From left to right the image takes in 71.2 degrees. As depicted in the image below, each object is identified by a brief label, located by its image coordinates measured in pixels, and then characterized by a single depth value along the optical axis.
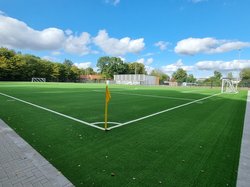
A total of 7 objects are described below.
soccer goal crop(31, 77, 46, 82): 54.01
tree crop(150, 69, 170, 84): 110.25
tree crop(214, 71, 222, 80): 93.90
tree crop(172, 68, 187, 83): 97.54
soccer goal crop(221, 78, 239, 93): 26.97
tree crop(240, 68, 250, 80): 68.47
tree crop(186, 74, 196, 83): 86.89
